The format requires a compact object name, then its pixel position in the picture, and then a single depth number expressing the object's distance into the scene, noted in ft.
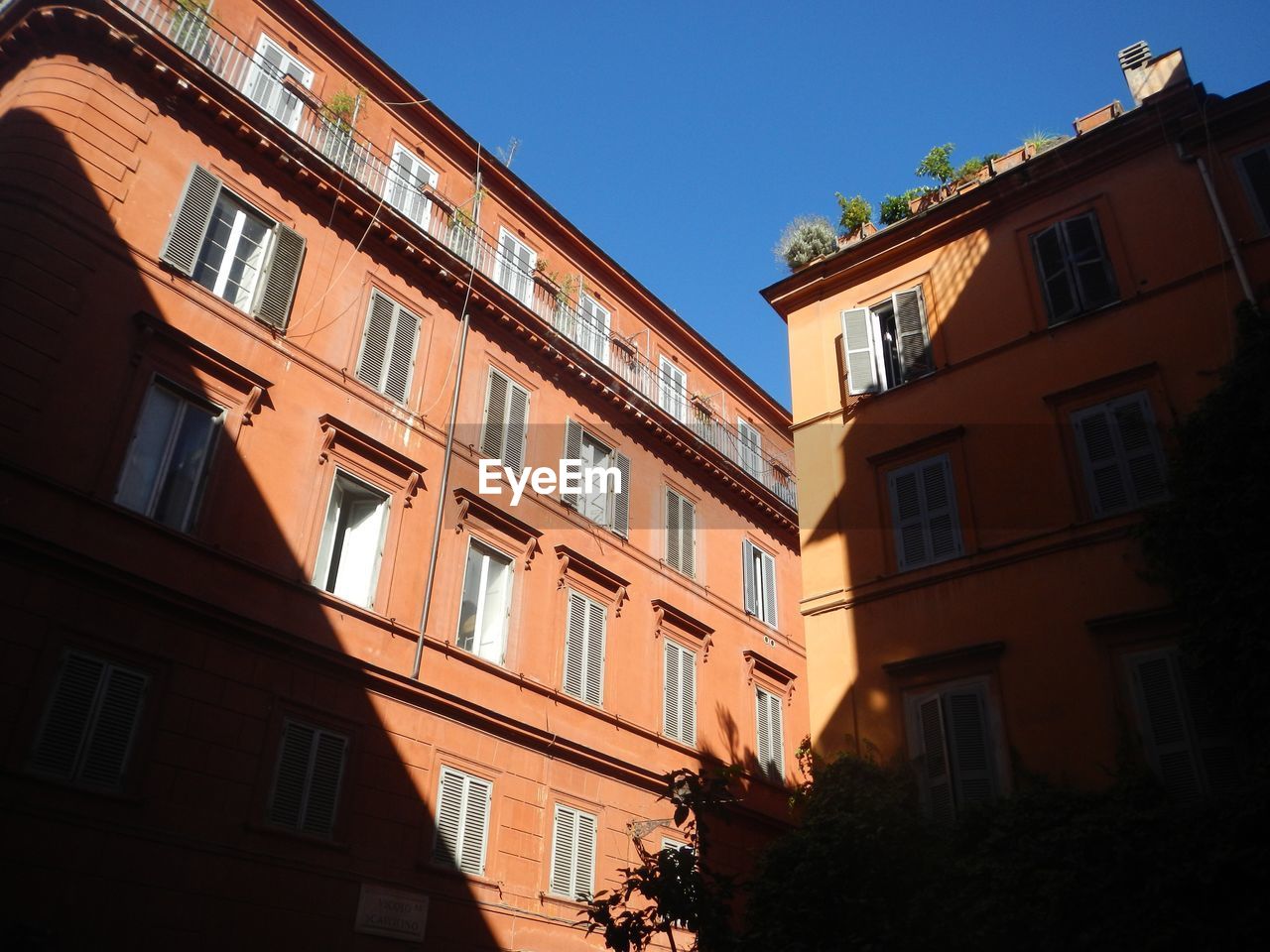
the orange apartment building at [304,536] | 38.73
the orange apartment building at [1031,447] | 36.24
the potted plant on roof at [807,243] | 56.95
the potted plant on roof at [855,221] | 55.16
